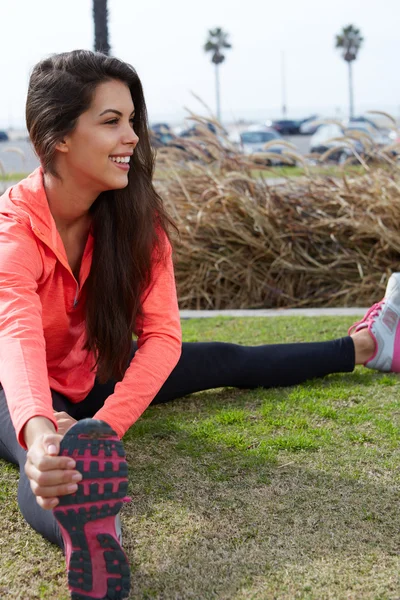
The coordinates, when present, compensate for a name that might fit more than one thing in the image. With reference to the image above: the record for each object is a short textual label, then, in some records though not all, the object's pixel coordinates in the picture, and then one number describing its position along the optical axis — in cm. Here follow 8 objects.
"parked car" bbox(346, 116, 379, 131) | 3019
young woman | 206
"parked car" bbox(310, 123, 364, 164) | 2089
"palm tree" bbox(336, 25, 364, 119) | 5425
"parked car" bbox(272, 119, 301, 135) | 3890
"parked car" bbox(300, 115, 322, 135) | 3787
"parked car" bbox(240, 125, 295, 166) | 2222
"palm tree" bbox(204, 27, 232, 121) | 5662
